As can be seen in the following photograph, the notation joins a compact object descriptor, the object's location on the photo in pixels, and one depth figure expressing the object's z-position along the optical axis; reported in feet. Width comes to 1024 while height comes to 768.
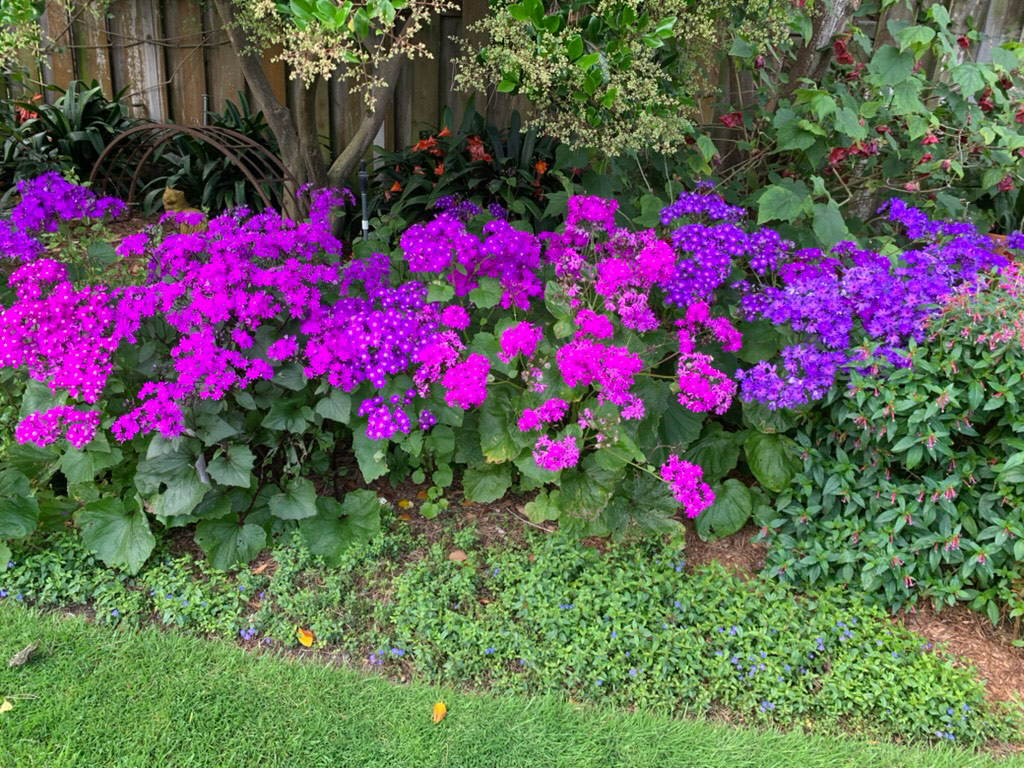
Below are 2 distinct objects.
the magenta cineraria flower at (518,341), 7.76
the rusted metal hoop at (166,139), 11.83
